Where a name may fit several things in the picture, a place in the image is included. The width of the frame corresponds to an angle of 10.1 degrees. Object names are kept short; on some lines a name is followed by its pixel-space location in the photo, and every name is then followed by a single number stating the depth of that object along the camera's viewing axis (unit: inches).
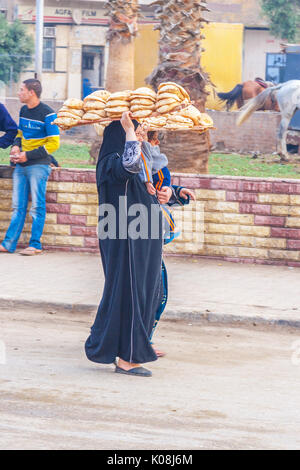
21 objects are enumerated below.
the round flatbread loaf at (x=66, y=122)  468.6
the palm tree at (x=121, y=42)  1293.9
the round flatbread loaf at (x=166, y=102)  453.9
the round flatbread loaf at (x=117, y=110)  454.8
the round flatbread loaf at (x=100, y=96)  467.5
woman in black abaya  456.2
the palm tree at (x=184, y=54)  965.9
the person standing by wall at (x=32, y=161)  770.9
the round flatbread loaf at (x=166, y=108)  453.1
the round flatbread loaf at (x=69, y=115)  470.8
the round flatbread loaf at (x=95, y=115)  461.2
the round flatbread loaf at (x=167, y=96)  455.9
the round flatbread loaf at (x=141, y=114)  453.9
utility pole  1177.8
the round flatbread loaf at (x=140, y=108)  455.6
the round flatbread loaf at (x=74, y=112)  473.0
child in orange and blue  469.4
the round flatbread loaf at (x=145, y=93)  459.8
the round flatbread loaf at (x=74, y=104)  473.7
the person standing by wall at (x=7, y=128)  781.1
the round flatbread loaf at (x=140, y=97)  459.6
